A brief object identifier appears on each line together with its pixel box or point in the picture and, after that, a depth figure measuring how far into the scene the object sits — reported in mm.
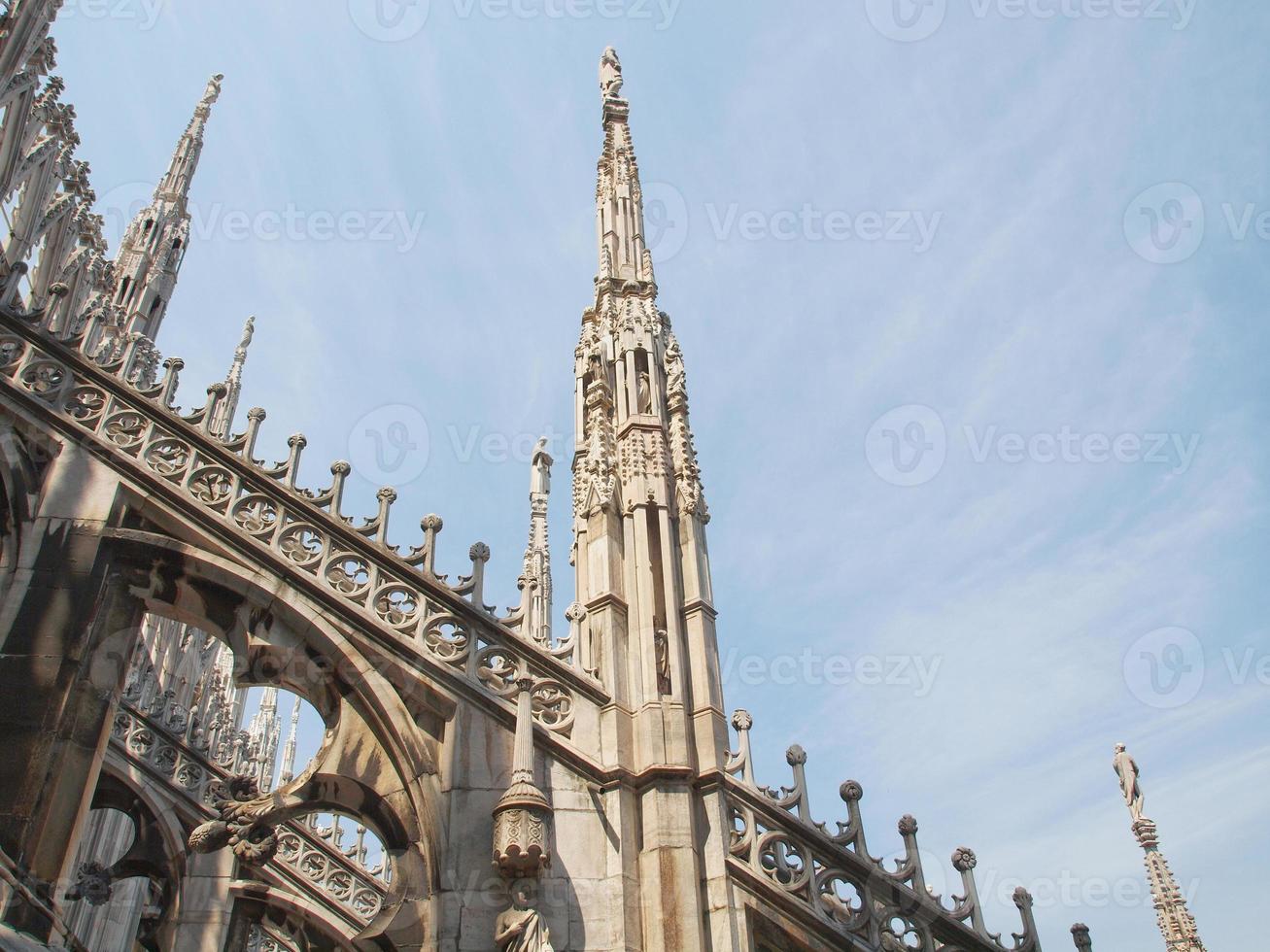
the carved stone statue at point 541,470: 32850
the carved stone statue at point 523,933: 7293
